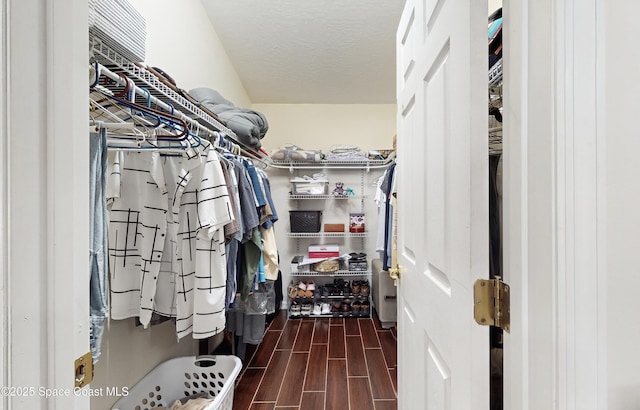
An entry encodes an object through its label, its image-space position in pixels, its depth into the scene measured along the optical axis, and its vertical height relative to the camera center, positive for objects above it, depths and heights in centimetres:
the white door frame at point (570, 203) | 41 +0
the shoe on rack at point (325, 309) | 311 -119
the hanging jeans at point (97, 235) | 73 -8
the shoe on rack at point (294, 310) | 308 -119
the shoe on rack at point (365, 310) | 307 -118
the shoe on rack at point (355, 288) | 314 -96
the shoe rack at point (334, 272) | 311 -76
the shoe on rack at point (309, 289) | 311 -97
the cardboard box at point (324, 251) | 316 -53
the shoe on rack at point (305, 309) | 309 -119
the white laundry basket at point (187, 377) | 146 -98
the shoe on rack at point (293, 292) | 311 -99
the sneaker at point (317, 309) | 310 -119
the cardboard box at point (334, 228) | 326 -26
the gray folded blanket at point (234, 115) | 174 +63
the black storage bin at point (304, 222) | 317 -19
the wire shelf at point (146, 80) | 84 +47
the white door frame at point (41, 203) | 40 +0
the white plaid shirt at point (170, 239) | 116 -14
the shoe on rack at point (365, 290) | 313 -97
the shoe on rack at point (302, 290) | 310 -97
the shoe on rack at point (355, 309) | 307 -117
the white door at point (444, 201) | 56 +1
